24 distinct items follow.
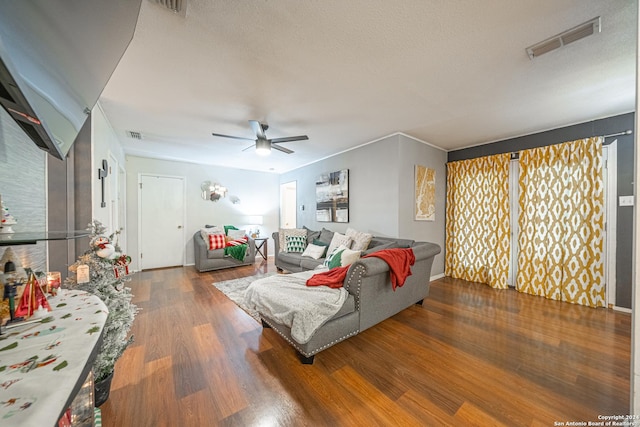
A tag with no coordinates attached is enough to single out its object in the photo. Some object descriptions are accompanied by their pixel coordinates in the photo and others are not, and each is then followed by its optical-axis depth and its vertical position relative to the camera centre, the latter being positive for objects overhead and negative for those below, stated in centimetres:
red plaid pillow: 466 -65
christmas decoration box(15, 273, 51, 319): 79 -34
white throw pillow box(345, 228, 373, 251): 339 -44
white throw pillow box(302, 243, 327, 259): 391 -71
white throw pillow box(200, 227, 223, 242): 473 -45
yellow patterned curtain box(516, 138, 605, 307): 290 -14
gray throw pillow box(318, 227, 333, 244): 425 -47
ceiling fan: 293 +97
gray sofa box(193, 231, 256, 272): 452 -99
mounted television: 61 +53
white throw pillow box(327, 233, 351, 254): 359 -49
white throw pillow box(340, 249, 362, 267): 288 -59
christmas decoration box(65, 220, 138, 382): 134 -48
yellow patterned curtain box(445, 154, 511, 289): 366 -15
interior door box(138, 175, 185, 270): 471 -22
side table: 550 -87
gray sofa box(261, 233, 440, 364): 185 -94
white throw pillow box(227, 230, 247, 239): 520 -53
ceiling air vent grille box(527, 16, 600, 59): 149 +125
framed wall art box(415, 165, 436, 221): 376 +33
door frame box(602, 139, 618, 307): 281 -6
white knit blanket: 175 -79
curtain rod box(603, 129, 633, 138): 272 +100
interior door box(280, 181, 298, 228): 650 +17
